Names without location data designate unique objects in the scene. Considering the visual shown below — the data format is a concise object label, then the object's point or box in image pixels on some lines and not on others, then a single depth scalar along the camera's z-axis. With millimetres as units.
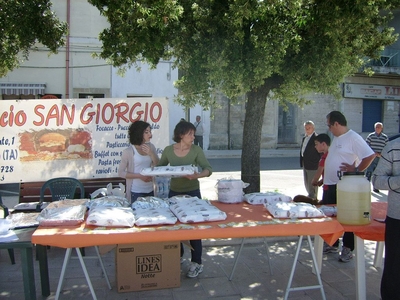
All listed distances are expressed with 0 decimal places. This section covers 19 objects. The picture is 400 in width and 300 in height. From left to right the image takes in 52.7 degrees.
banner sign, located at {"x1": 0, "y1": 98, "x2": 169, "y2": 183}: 6332
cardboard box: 3914
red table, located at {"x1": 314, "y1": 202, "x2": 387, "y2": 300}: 3475
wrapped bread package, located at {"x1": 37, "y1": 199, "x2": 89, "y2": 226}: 3243
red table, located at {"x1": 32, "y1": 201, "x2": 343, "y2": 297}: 3033
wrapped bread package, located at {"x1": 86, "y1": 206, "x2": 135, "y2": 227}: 3156
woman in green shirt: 4426
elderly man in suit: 7289
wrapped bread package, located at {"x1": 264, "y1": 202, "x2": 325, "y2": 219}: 3523
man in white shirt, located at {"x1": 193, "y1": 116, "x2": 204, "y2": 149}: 18062
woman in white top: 4758
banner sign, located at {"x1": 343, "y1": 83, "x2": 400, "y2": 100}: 22297
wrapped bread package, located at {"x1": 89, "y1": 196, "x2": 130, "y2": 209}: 3566
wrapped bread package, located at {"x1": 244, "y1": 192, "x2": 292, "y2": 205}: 4043
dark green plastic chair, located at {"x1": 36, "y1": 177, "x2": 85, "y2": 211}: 5516
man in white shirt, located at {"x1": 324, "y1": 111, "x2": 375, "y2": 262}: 4711
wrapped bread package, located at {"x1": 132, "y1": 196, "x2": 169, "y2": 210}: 3664
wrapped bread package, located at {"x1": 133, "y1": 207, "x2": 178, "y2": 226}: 3223
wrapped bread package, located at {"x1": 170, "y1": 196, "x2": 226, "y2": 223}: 3334
